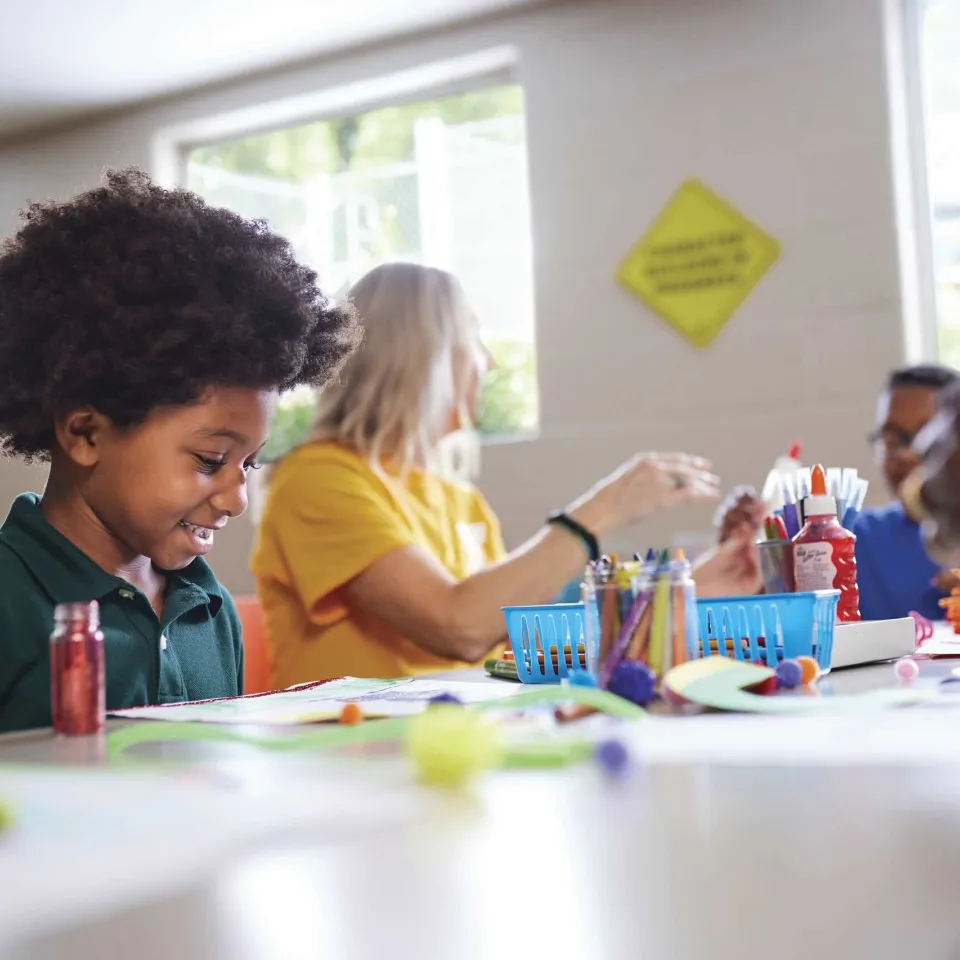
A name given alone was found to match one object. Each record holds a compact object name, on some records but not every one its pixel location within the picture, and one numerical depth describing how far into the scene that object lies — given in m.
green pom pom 0.48
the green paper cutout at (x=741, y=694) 0.73
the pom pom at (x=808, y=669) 0.84
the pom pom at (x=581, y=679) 0.80
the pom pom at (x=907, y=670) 0.91
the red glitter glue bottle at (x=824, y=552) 1.07
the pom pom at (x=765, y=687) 0.81
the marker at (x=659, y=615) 0.80
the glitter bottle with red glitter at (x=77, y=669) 0.74
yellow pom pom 0.53
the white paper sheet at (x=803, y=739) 0.58
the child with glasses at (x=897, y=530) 1.96
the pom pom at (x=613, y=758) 0.56
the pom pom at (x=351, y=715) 0.74
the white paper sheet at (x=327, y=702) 0.79
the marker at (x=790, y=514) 1.15
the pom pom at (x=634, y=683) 0.76
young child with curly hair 1.05
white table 0.35
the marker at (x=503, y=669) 1.10
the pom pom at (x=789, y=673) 0.82
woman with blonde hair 1.60
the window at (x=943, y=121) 2.62
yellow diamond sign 2.66
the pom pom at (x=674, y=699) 0.75
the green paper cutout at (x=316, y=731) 0.66
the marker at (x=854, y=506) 1.23
